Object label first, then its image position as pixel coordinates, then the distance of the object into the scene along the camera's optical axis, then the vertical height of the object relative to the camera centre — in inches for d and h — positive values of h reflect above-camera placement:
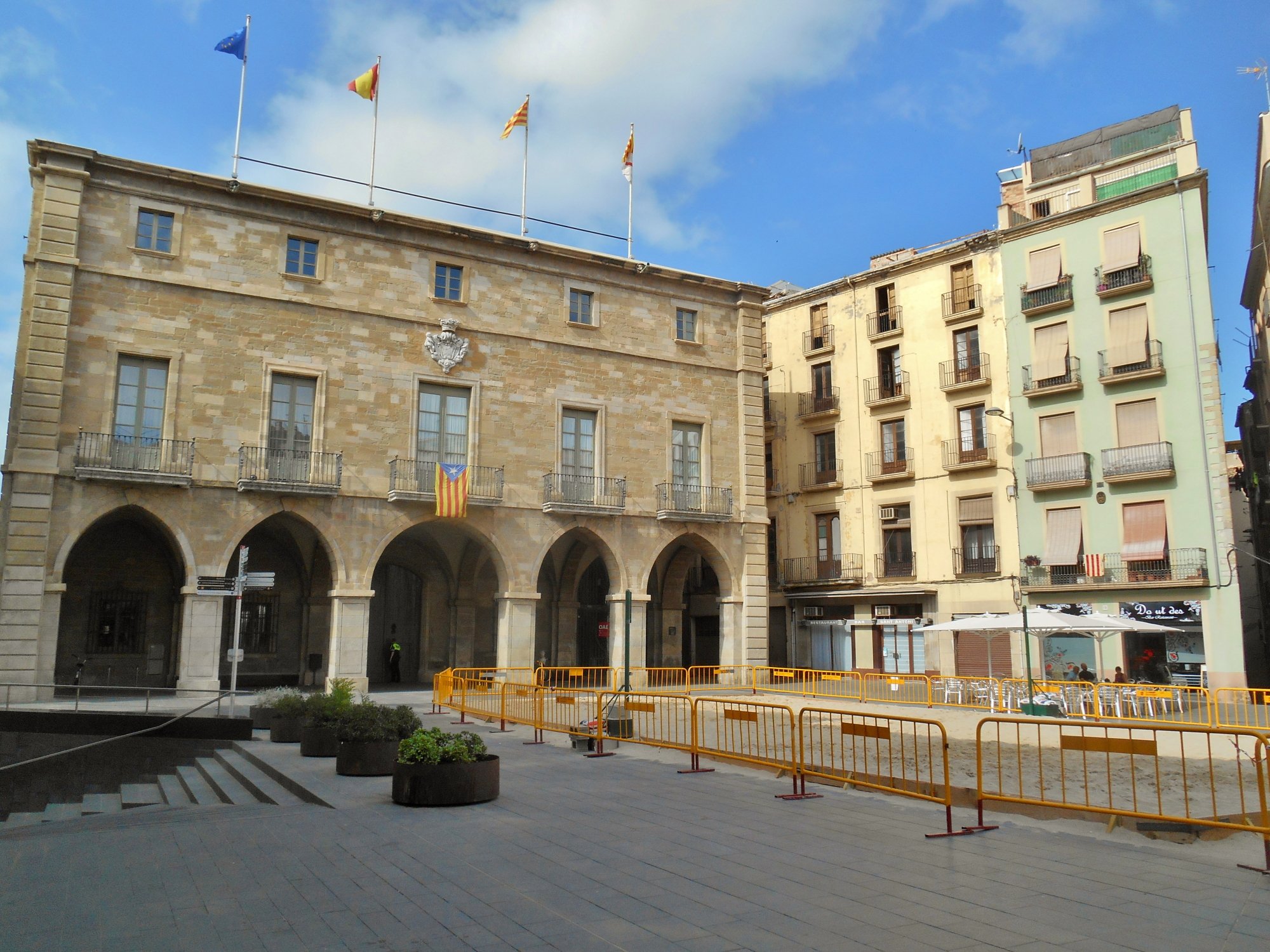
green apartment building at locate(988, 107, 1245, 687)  1037.2 +231.1
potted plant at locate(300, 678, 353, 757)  493.4 -58.7
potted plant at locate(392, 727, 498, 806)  352.5 -58.7
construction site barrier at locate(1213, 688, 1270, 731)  621.6 -66.6
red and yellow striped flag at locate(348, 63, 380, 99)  1008.9 +544.8
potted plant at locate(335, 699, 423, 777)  425.4 -59.0
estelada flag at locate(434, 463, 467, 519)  976.9 +121.8
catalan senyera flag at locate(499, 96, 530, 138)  1088.8 +550.6
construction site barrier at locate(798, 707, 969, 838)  354.3 -67.2
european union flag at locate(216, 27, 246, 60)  957.8 +555.3
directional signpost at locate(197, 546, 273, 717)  690.2 +19.0
